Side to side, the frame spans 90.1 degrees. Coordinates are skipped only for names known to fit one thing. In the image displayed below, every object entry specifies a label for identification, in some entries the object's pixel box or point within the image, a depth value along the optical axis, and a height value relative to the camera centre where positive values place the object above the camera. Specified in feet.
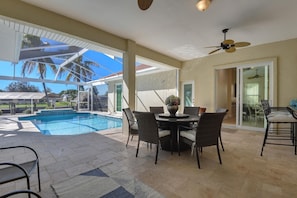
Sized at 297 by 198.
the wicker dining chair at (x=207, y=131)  7.73 -1.73
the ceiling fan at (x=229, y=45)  11.38 +4.40
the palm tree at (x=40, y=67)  25.45 +6.36
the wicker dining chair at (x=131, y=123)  11.16 -1.88
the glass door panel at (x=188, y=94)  22.36 +0.78
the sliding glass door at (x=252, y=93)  16.10 +0.71
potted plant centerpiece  10.96 -0.37
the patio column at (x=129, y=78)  14.64 +2.11
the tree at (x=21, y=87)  30.37 +2.42
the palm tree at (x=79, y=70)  28.53 +6.20
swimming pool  18.58 -3.94
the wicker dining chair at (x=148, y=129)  8.39 -1.76
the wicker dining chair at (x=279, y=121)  8.89 -1.65
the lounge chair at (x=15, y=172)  4.36 -2.39
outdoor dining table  9.30 -1.58
